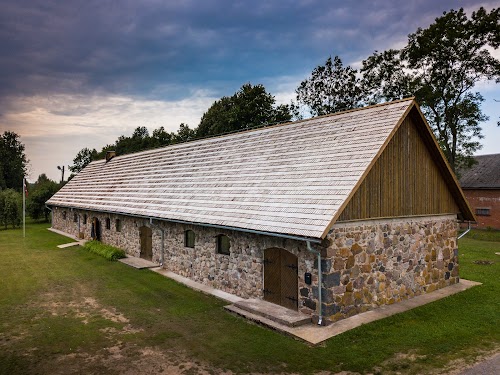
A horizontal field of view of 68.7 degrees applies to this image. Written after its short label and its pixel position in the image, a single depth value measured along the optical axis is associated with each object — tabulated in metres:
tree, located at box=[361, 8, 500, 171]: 32.91
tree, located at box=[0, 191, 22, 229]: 35.81
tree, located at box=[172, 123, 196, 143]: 58.22
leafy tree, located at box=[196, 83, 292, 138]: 44.09
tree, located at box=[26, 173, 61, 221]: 41.75
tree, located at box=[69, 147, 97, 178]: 79.62
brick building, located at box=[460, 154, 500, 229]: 34.59
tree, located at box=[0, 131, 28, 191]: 65.62
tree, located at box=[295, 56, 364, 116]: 44.66
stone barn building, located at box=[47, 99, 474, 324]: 10.23
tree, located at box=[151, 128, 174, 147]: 63.56
